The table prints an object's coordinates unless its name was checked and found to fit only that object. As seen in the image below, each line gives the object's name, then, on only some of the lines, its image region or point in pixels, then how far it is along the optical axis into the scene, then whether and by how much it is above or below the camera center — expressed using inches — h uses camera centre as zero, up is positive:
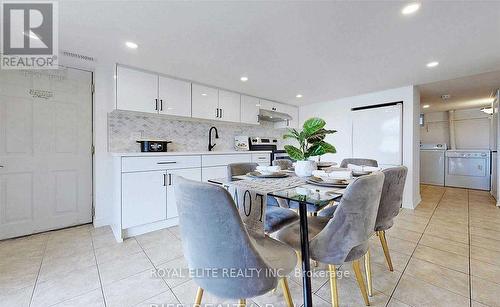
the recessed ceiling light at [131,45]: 79.1 +43.0
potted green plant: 60.1 +2.2
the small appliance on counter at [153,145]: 106.0 +4.3
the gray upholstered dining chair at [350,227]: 39.3 -14.9
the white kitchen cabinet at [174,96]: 109.7 +32.0
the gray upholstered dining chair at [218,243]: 29.0 -13.7
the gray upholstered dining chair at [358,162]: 90.1 -3.9
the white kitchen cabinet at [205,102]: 122.6 +32.3
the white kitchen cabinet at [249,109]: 150.0 +33.4
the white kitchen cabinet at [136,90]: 97.0 +31.4
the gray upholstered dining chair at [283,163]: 93.1 -4.7
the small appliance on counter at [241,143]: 154.3 +7.9
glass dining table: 39.6 -8.9
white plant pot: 64.0 -4.6
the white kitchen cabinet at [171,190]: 103.0 -18.8
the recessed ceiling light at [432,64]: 96.5 +43.5
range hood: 166.6 +32.8
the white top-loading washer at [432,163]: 210.8 -10.4
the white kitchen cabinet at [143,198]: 90.4 -20.9
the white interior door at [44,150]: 88.8 +1.5
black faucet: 140.9 +10.5
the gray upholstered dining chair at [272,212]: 60.6 -19.5
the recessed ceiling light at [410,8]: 57.8 +42.5
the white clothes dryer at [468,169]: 186.5 -14.5
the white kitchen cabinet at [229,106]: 136.2 +32.8
